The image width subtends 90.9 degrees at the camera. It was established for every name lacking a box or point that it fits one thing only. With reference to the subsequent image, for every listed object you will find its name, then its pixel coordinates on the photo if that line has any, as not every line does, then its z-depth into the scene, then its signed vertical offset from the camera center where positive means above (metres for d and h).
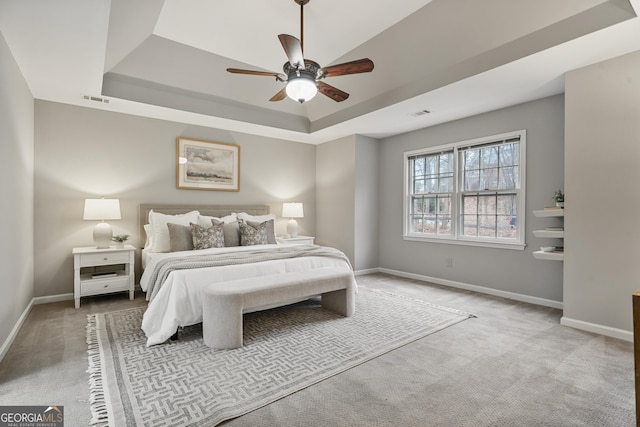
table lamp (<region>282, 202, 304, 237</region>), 5.62 -0.05
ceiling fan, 2.59 +1.20
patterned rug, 1.84 -1.14
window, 4.22 +0.29
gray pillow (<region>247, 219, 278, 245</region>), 4.75 -0.29
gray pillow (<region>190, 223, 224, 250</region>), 4.06 -0.34
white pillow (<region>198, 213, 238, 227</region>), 4.53 -0.13
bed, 2.76 -0.53
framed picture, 4.88 +0.74
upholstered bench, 2.58 -0.76
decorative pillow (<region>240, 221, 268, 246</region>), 4.46 -0.35
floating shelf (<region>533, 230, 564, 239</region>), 3.34 -0.23
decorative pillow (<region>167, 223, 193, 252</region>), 4.00 -0.36
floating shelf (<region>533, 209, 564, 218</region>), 3.31 -0.01
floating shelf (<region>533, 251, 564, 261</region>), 3.33 -0.47
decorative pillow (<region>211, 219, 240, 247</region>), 4.46 -0.32
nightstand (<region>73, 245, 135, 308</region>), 3.69 -0.81
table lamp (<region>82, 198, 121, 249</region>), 3.86 -0.06
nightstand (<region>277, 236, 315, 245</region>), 5.34 -0.50
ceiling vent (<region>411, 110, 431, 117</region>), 4.38 +1.40
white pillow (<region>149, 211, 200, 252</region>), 4.04 -0.23
